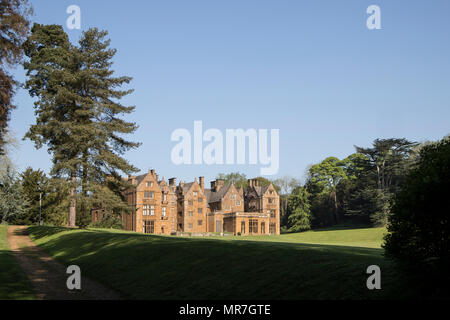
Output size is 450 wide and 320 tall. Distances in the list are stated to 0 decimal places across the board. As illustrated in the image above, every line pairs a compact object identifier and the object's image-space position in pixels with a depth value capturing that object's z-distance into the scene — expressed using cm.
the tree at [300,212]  8531
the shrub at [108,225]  5285
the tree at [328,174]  9381
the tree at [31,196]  5988
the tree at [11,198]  5412
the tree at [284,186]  10712
